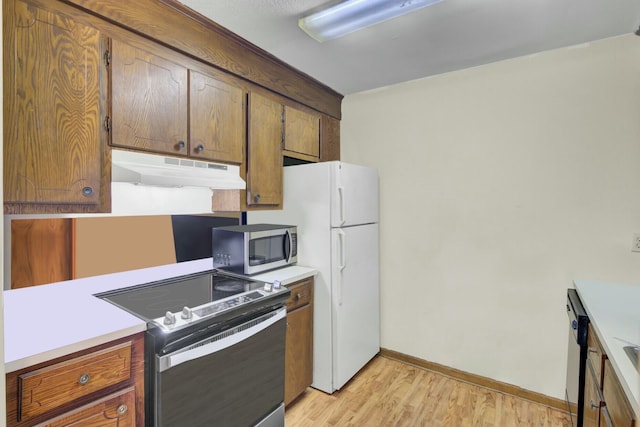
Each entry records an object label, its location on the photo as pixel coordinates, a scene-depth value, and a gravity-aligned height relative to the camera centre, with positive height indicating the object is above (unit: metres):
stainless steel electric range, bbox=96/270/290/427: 1.34 -0.62
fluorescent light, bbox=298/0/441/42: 1.63 +1.04
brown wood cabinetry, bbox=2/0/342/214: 1.25 +0.56
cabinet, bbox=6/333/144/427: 1.05 -0.62
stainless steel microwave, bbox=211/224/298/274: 2.07 -0.22
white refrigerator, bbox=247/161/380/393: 2.33 -0.28
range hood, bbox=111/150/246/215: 1.55 +0.16
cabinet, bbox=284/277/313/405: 2.15 -0.87
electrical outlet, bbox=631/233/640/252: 1.96 -0.18
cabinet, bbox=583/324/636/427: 0.99 -0.63
